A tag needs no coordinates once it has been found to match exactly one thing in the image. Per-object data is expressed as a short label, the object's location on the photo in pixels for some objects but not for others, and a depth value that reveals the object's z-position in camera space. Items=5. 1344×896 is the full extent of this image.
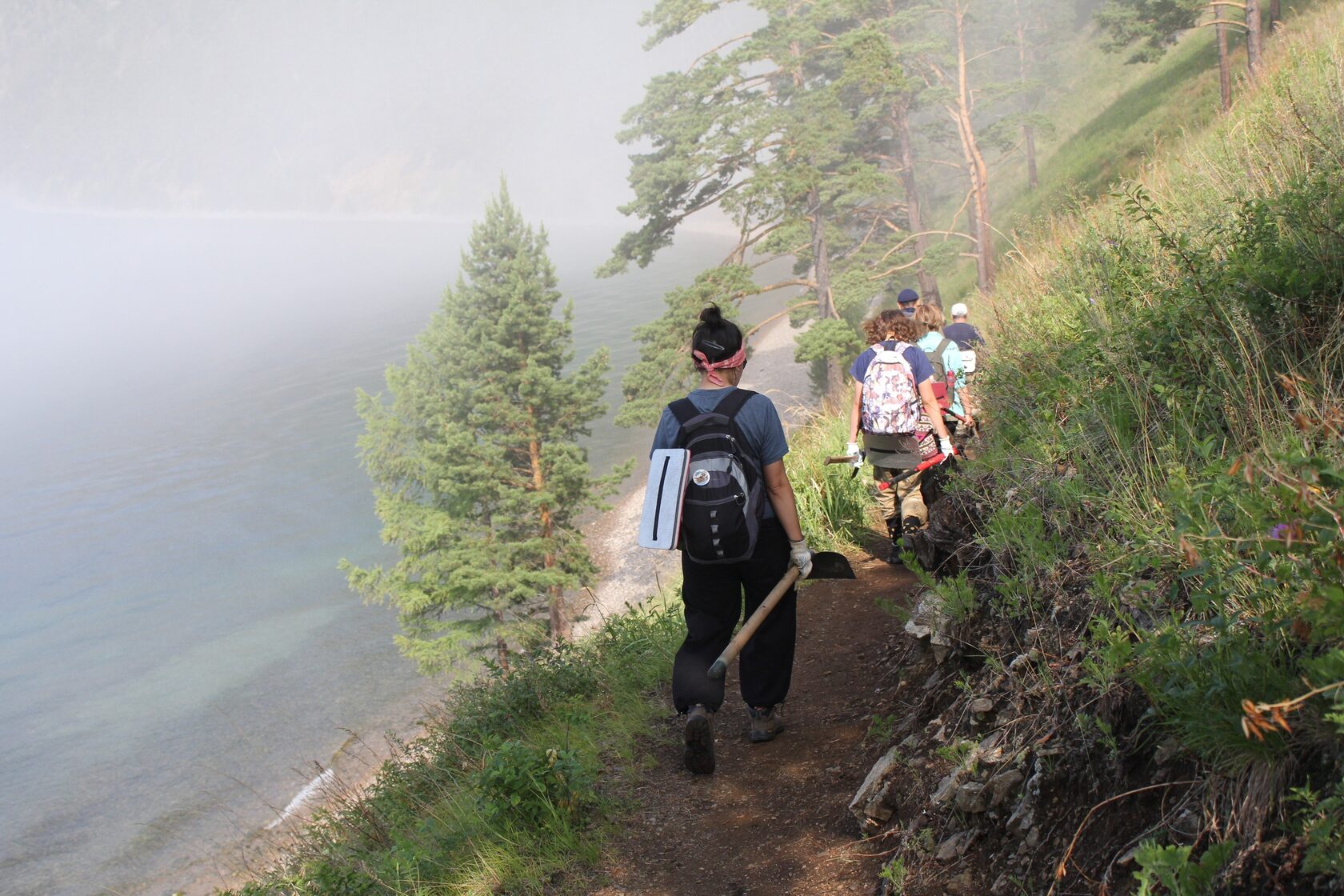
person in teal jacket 6.52
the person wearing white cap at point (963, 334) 7.45
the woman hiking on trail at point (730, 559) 3.95
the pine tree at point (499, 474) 20.86
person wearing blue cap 7.09
